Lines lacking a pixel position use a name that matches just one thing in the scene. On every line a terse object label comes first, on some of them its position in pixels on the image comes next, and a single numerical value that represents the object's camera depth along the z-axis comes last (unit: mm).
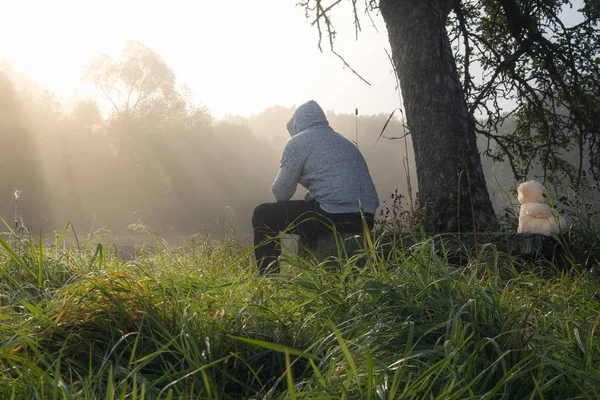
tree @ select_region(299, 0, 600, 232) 6449
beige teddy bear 4895
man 5422
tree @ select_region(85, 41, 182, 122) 35844
